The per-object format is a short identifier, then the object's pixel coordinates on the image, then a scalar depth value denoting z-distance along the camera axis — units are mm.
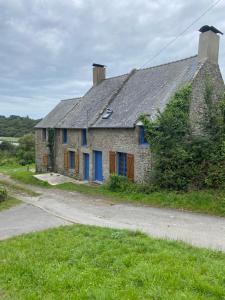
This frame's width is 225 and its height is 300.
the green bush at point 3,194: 12296
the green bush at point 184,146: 11515
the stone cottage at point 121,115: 13156
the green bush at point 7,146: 48014
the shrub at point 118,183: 13320
